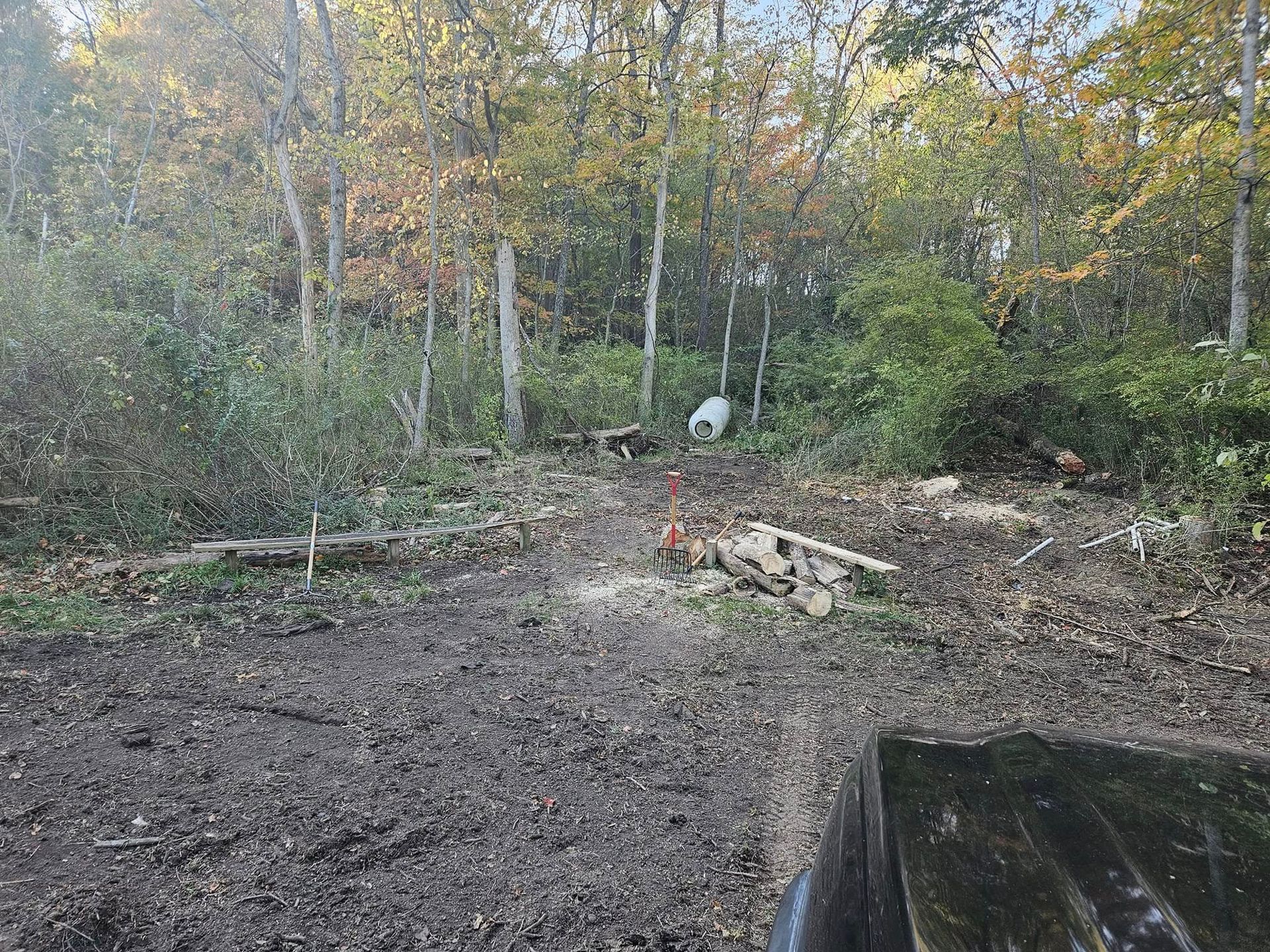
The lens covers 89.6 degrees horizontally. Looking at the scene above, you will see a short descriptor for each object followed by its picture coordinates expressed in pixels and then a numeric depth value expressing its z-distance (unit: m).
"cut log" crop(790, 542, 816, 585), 6.21
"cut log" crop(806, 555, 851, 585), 6.23
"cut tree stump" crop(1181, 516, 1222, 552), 6.31
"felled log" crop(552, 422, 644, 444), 13.19
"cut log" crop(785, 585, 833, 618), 5.55
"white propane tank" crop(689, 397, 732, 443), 15.10
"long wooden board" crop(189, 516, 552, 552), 5.51
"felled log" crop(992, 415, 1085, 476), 9.93
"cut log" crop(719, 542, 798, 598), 6.02
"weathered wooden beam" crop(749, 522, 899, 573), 5.88
